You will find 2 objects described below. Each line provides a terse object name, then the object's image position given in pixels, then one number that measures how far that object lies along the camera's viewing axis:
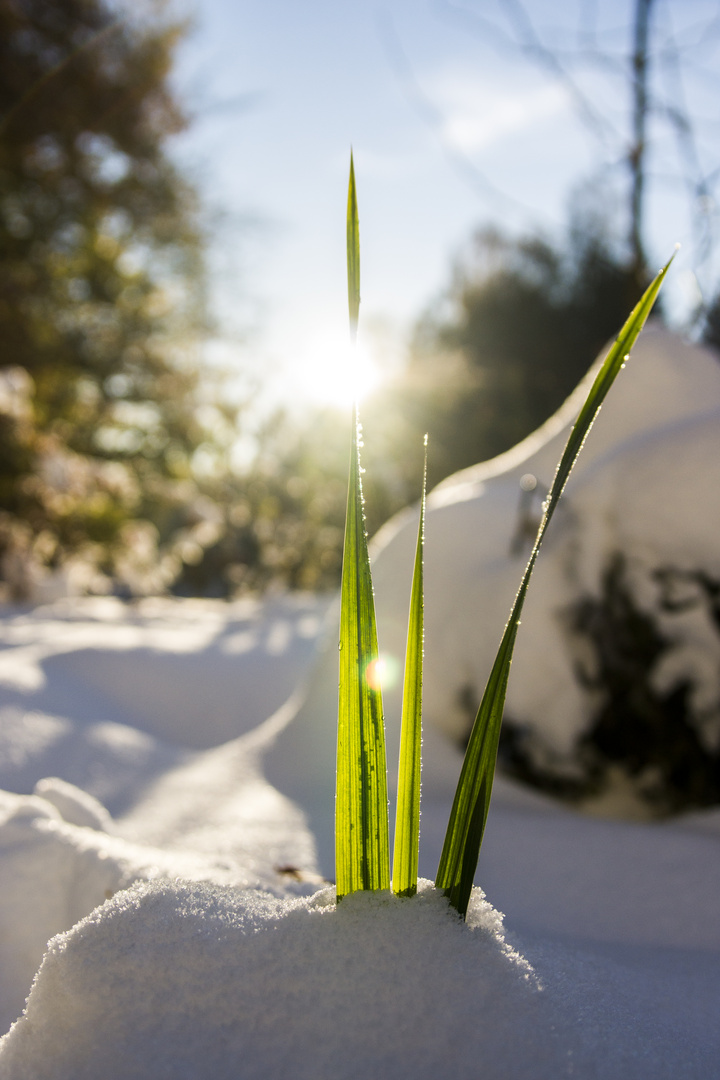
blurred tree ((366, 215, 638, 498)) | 8.63
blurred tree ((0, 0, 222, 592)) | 6.08
